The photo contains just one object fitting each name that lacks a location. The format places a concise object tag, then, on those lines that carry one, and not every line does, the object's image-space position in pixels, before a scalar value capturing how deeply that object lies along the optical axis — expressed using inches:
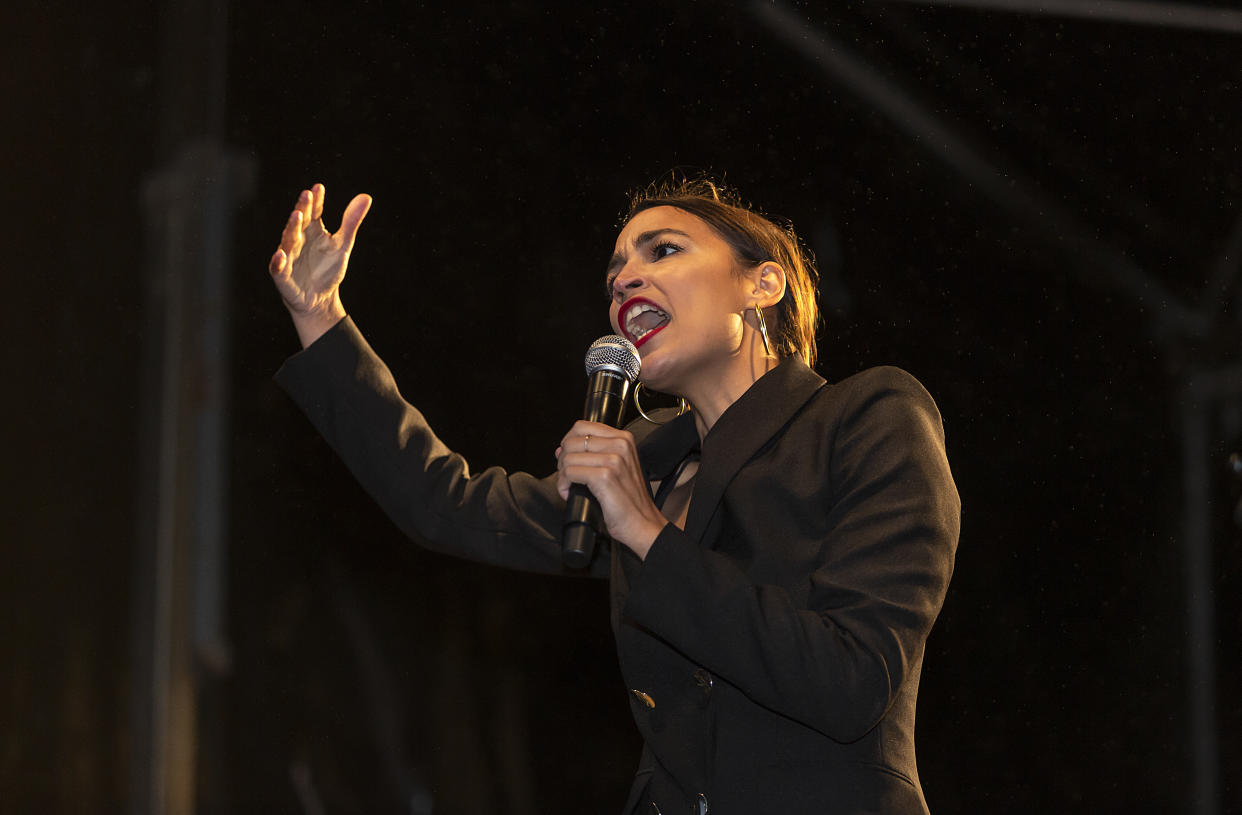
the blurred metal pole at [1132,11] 306.8
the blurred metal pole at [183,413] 289.4
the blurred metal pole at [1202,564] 301.5
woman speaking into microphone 259.7
